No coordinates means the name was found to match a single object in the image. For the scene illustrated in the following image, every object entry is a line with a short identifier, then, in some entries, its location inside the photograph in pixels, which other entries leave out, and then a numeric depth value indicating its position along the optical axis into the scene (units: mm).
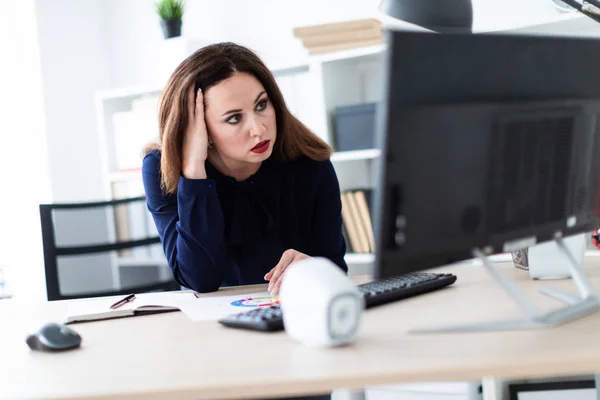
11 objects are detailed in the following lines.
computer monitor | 766
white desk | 698
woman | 1457
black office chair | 1800
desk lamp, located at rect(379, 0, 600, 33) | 1238
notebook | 1138
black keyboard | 925
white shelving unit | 2516
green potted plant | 2965
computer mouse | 910
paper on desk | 1092
